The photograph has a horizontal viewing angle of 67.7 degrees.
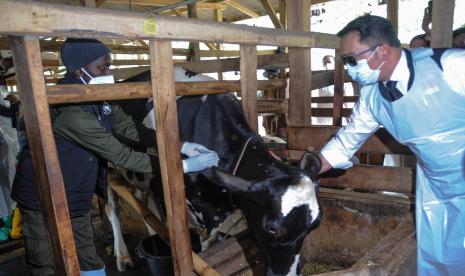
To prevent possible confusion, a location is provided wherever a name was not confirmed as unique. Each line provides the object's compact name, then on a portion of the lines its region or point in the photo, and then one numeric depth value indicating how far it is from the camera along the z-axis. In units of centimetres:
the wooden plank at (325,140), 253
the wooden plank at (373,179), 249
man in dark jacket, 189
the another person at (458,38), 325
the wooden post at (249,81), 245
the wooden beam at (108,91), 147
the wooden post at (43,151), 133
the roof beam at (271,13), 666
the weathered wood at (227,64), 357
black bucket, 251
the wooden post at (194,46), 661
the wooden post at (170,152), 170
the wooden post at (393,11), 452
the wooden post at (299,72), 307
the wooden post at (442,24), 301
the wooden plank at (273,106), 379
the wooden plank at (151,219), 191
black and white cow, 199
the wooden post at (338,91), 375
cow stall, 136
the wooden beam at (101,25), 123
